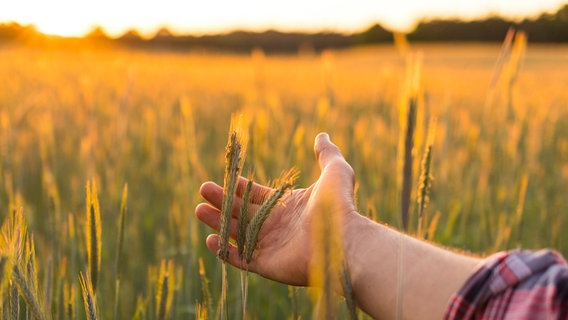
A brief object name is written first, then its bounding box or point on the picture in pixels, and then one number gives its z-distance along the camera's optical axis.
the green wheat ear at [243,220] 0.70
